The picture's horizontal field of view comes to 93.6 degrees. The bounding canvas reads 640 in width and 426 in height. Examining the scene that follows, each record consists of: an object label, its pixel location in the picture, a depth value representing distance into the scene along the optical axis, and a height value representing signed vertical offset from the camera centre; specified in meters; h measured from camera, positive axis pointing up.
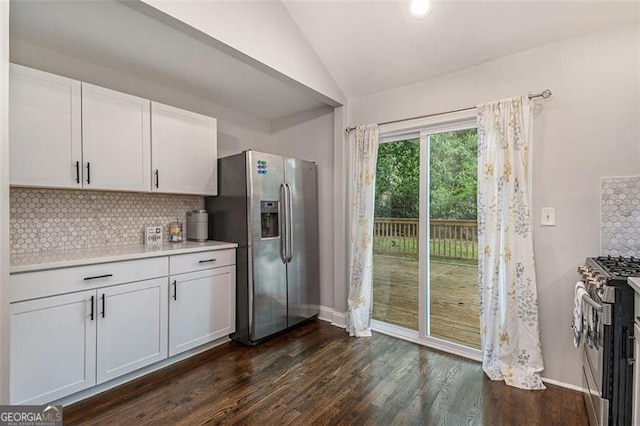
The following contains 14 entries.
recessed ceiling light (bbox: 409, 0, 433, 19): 2.19 +1.52
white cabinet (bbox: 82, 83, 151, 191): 2.18 +0.56
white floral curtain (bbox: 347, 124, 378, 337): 3.00 -0.20
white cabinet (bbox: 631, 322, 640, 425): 1.22 -0.70
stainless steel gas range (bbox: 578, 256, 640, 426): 1.31 -0.58
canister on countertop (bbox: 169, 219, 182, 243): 2.93 -0.20
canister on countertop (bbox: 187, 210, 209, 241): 2.98 -0.13
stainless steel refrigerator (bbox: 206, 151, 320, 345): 2.77 -0.22
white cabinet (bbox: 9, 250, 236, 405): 1.72 -0.74
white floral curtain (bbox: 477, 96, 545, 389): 2.16 -0.26
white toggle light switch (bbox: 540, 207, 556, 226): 2.16 -0.03
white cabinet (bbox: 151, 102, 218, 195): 2.57 +0.56
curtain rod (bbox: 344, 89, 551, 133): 2.14 +0.88
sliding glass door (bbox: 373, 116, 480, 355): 2.66 -0.24
